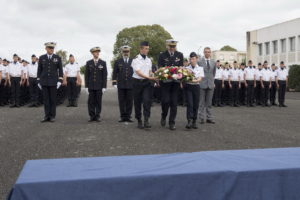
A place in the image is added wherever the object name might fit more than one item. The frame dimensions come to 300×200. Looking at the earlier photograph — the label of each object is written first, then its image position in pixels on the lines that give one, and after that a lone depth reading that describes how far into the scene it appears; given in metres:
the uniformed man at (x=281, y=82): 18.67
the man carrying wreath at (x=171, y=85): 9.57
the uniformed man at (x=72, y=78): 17.36
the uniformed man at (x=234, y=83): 18.91
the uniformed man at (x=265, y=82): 19.08
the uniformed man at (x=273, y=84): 19.06
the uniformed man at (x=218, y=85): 18.45
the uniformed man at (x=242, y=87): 19.08
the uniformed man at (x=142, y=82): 9.62
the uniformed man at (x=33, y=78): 17.33
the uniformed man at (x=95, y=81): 11.39
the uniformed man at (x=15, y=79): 17.16
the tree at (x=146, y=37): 74.00
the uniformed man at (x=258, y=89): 19.12
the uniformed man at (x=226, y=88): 18.93
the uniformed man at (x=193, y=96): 9.84
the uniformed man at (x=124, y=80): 11.42
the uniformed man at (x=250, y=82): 18.91
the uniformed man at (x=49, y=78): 11.17
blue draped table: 2.70
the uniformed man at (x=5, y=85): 17.75
